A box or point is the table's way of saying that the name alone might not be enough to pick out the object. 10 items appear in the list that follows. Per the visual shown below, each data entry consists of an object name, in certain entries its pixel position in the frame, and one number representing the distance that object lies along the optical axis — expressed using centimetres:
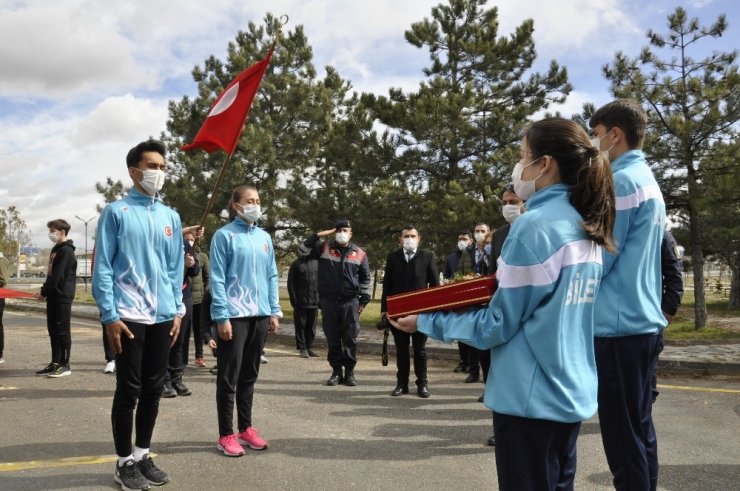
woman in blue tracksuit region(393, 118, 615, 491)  211
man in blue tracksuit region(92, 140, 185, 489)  391
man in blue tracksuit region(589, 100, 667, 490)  287
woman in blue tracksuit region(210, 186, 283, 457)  474
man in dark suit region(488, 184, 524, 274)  495
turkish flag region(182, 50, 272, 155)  594
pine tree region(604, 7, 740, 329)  1360
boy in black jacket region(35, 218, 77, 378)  820
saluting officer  806
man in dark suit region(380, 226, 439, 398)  708
